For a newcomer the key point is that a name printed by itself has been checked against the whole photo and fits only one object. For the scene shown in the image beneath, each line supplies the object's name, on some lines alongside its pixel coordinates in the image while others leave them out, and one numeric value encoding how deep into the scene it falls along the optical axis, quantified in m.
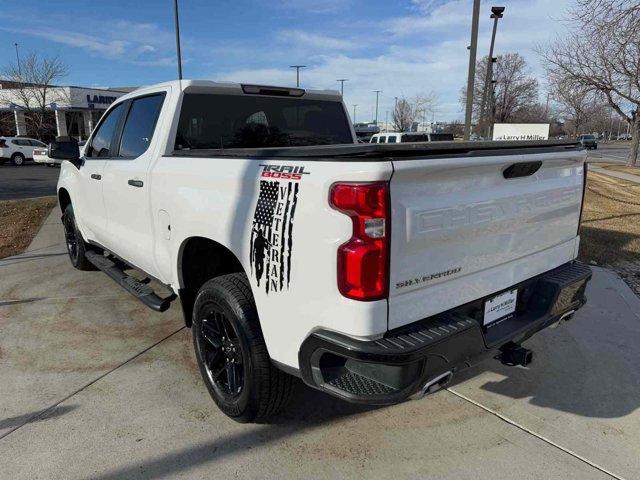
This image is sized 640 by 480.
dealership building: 38.39
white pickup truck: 2.03
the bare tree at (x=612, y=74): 19.58
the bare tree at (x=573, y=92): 23.34
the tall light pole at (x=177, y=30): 15.94
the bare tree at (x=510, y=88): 52.31
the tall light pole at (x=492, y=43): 15.66
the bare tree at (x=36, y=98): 37.78
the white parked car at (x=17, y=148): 27.25
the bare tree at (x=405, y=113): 64.31
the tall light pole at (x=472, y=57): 8.79
